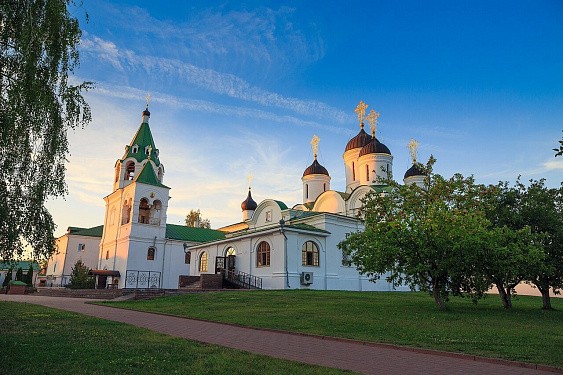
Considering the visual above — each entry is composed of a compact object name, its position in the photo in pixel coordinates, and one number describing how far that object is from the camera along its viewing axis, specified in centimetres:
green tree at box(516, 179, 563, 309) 1895
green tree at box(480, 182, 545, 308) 1527
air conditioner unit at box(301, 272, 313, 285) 2702
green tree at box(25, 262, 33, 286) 4528
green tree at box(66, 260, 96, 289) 3700
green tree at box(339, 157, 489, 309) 1516
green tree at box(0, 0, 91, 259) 909
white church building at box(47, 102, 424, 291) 2808
